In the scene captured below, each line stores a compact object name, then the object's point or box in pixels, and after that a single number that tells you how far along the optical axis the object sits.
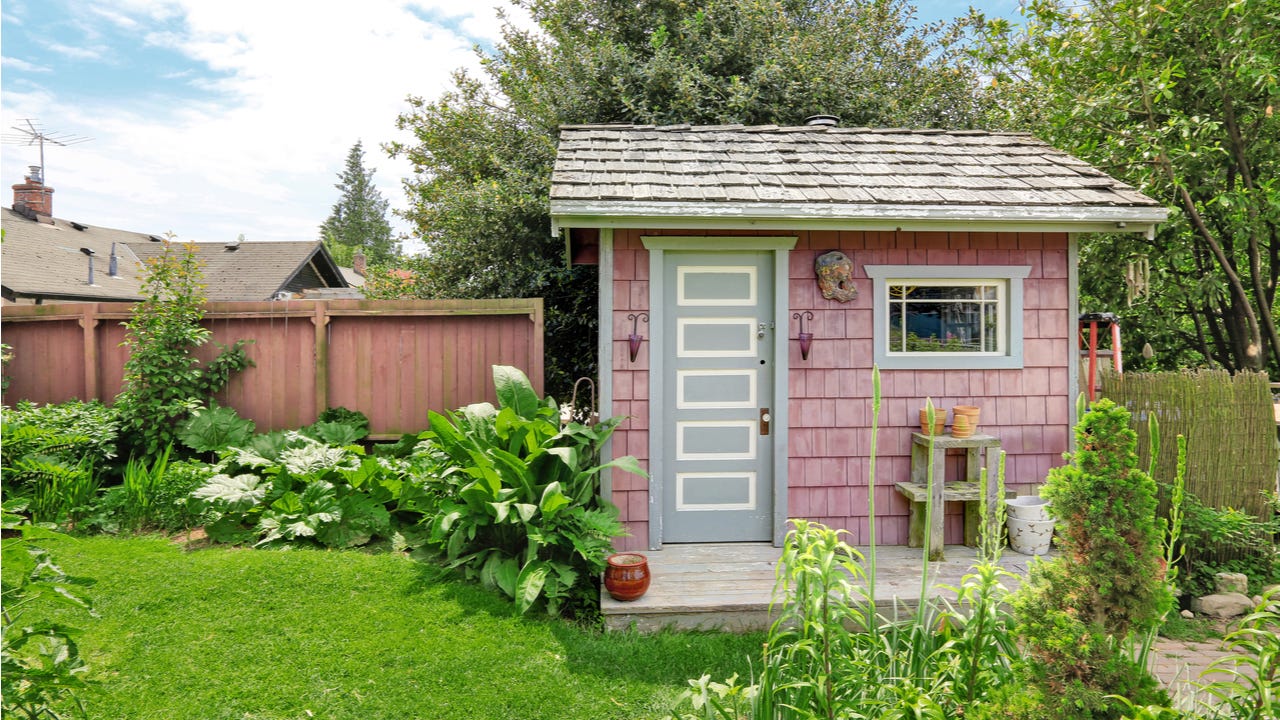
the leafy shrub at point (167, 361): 5.60
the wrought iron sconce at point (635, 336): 4.57
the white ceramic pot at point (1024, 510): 4.58
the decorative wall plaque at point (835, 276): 4.68
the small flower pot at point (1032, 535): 4.58
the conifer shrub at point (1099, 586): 1.64
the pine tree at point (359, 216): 43.25
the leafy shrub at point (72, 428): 4.87
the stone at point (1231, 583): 4.43
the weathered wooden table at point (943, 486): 4.44
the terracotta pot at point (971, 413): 4.64
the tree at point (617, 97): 8.31
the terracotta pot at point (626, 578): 3.80
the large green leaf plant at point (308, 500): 4.64
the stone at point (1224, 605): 4.29
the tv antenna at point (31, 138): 13.71
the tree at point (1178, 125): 7.20
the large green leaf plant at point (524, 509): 3.93
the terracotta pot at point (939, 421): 4.63
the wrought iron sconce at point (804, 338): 4.66
